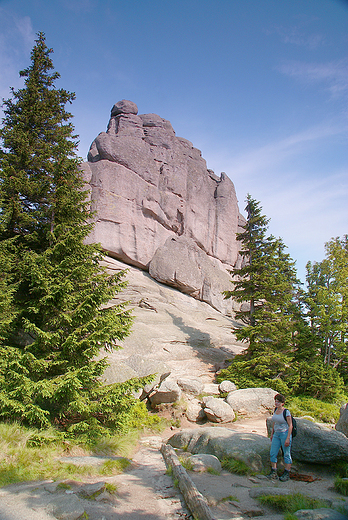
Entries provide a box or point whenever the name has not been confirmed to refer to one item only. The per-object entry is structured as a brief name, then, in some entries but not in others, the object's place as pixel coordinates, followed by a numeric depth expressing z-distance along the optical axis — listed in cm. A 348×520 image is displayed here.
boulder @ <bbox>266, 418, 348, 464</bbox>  787
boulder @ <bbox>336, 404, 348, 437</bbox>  950
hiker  739
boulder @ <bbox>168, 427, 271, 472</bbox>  807
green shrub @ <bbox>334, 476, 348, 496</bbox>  619
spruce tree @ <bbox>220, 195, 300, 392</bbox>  1677
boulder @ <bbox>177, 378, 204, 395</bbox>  1552
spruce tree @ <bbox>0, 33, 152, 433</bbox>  830
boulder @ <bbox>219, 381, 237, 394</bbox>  1582
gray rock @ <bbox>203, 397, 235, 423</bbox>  1298
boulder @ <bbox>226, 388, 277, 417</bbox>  1387
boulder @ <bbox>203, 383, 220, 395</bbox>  1605
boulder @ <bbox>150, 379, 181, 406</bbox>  1389
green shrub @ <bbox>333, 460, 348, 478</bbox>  750
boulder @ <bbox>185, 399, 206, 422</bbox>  1343
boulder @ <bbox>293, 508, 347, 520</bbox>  439
